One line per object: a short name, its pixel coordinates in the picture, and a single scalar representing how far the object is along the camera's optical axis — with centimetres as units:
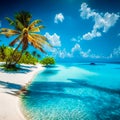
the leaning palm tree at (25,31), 1466
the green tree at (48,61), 4117
